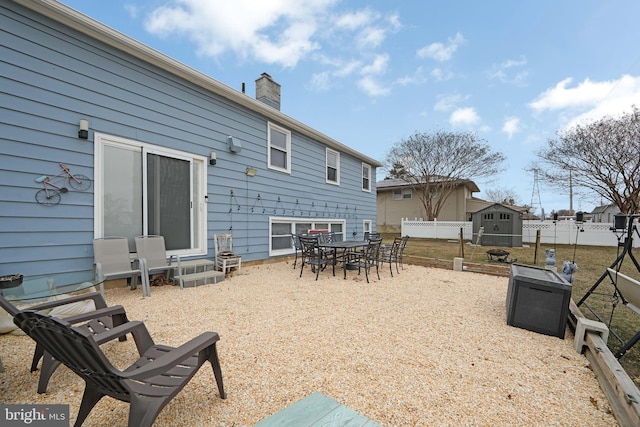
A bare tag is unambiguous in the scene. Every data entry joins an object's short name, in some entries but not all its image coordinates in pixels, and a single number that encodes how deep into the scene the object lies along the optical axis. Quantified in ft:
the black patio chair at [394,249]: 21.20
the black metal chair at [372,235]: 26.20
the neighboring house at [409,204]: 66.28
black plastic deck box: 10.17
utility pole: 48.85
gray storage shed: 41.86
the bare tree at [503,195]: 105.19
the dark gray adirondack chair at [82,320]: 6.40
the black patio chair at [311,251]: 18.88
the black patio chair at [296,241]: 23.85
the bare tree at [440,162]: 58.44
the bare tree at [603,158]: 40.47
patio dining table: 19.01
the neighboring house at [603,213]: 82.97
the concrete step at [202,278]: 16.33
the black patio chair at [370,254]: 18.90
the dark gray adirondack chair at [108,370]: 4.28
